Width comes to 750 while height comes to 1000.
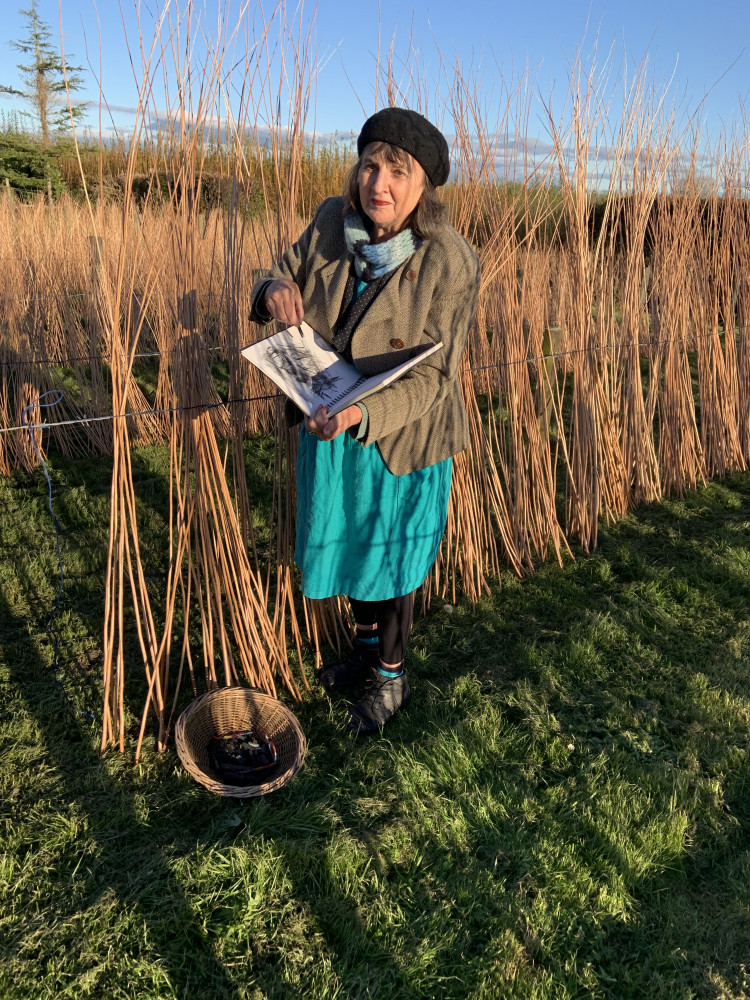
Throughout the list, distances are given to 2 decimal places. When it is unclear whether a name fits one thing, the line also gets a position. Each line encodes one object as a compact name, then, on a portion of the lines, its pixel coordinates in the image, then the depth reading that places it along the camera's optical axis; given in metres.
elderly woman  1.36
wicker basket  1.54
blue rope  1.87
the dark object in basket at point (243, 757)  1.68
